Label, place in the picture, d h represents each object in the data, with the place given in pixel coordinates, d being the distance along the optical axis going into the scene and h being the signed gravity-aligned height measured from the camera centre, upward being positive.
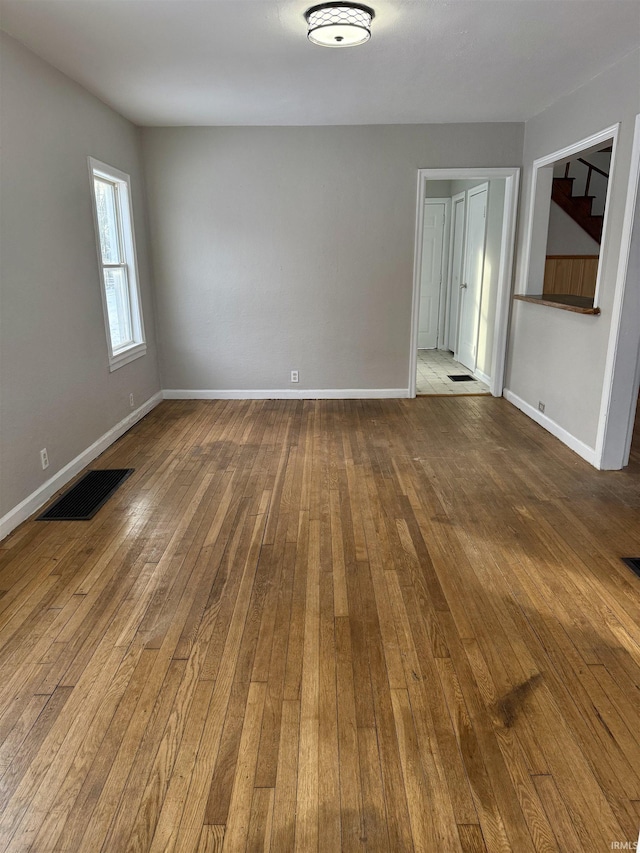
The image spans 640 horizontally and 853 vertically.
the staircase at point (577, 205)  5.83 +0.66
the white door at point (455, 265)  7.73 +0.08
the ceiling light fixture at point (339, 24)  2.71 +1.20
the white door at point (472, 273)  6.70 -0.03
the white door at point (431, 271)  8.31 -0.01
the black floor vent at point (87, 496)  3.32 -1.39
